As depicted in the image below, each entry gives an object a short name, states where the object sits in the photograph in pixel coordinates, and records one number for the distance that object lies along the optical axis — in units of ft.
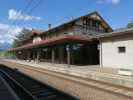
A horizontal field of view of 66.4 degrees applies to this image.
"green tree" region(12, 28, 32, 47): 166.09
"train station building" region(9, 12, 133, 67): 32.10
